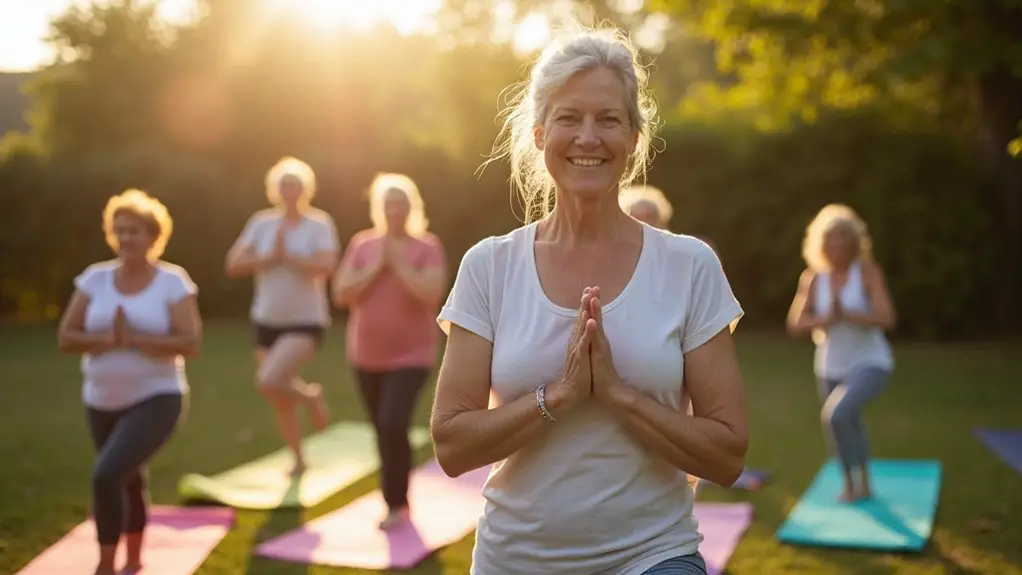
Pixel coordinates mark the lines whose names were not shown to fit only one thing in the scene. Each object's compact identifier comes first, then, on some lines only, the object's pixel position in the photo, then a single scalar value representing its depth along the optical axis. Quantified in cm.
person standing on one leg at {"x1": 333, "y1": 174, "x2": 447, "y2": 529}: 632
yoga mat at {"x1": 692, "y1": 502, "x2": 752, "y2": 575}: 570
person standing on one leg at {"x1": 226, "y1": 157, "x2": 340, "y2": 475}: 758
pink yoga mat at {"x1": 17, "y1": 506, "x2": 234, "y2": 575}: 551
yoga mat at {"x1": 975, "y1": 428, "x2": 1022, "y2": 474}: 796
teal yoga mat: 601
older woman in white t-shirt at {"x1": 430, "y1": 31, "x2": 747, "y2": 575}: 242
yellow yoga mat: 697
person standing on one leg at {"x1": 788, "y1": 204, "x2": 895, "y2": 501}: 673
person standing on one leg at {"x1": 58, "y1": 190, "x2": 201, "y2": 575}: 503
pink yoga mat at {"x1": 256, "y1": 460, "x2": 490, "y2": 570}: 576
